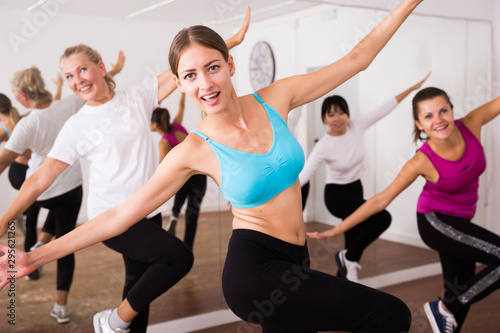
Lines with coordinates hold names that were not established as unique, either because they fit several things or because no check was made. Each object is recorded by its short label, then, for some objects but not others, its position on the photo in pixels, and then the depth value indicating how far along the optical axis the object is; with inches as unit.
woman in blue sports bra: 52.9
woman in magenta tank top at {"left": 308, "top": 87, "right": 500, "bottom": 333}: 93.0
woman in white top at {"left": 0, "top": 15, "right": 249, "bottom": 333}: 84.5
